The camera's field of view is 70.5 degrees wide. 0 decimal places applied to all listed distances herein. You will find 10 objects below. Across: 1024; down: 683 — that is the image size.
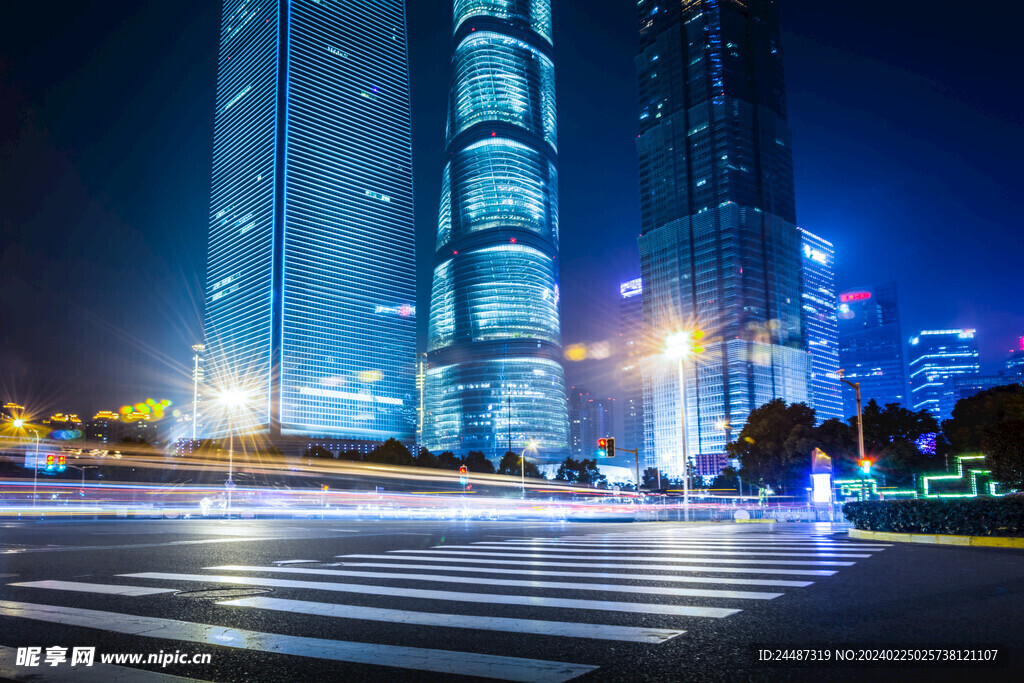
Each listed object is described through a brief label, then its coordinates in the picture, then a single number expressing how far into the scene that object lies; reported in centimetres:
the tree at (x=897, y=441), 6269
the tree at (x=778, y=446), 6688
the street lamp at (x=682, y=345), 3241
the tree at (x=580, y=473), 15362
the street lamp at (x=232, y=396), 4944
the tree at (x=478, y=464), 13409
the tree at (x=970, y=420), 6241
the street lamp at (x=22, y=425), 4902
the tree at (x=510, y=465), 12694
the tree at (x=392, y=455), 12188
